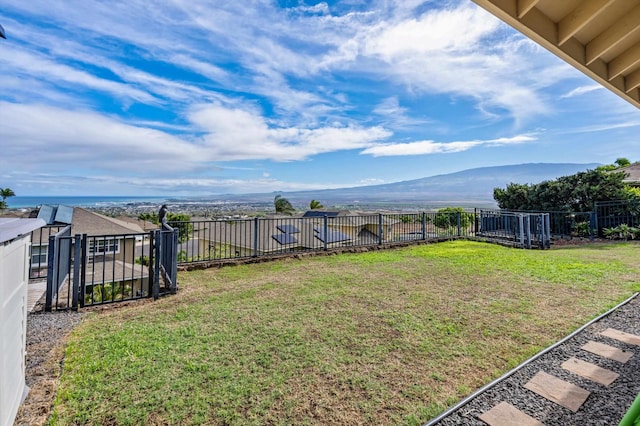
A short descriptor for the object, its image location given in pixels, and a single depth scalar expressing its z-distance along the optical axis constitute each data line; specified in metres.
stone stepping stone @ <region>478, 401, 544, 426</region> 1.65
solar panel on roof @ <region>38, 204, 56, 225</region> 6.33
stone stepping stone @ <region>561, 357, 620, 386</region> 2.04
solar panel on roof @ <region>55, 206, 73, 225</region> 6.66
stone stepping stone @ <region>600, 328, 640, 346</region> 2.59
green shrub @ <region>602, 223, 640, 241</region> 9.52
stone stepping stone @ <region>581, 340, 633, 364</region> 2.32
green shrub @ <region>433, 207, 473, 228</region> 10.44
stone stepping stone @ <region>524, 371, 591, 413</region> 1.80
